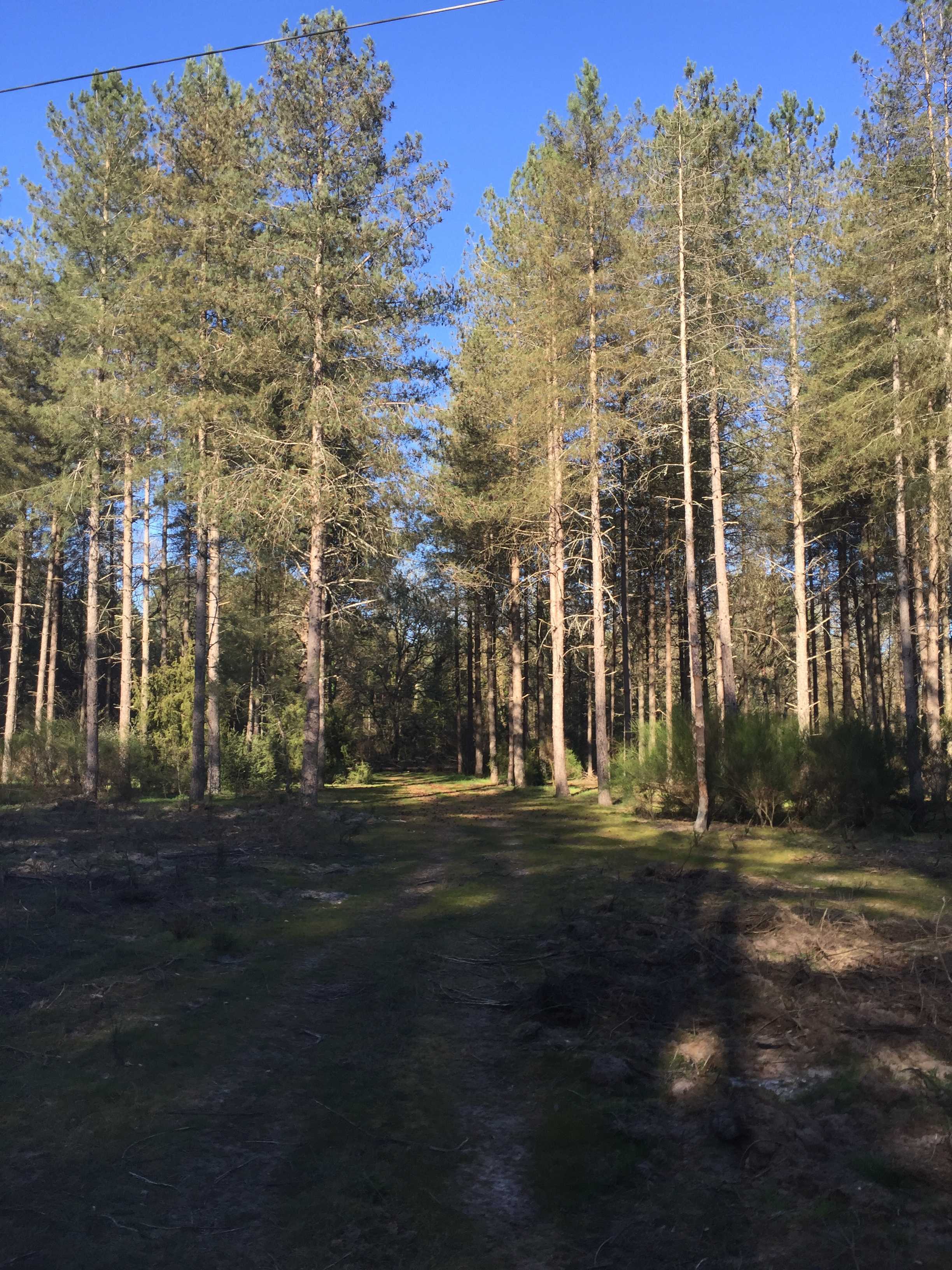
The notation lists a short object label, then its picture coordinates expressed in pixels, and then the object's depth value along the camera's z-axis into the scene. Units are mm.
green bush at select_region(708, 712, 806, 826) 16281
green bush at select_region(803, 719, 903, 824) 15797
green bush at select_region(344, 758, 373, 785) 33938
